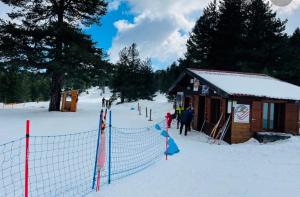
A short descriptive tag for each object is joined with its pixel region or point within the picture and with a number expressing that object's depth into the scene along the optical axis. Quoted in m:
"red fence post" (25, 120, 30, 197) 3.61
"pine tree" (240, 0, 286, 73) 23.73
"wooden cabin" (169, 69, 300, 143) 10.83
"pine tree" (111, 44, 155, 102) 35.07
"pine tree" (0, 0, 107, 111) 16.82
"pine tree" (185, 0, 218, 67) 26.34
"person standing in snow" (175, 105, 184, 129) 14.79
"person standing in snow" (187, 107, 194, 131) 12.03
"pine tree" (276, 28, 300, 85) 23.16
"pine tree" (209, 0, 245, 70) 25.19
